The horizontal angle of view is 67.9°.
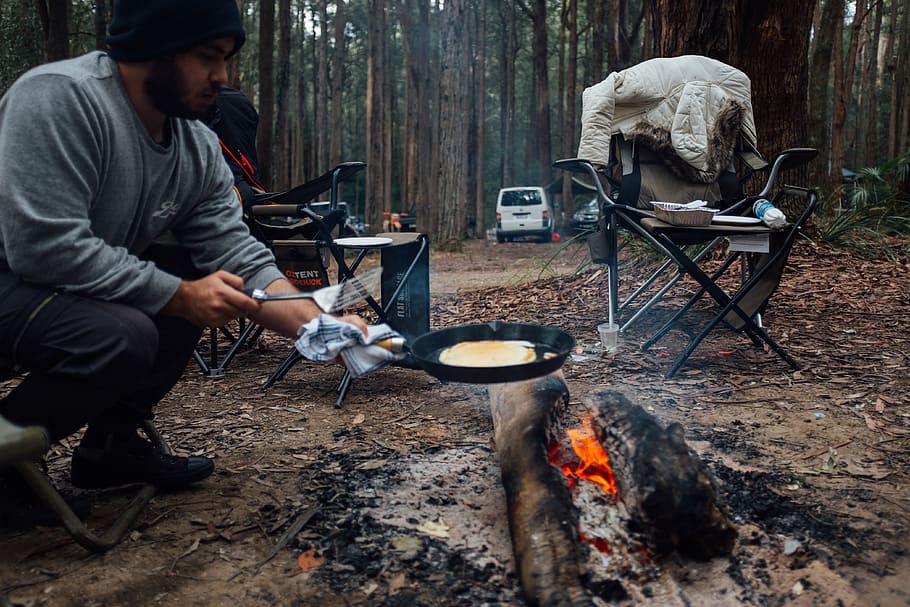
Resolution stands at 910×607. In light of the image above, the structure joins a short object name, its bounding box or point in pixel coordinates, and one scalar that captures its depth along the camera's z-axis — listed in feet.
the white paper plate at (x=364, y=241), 10.94
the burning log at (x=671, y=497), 5.87
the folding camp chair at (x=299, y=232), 12.86
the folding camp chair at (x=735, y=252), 11.66
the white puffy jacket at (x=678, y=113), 15.48
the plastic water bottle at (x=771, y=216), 11.63
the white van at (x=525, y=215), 63.41
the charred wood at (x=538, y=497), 5.42
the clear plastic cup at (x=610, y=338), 13.47
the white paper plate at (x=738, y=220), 12.13
